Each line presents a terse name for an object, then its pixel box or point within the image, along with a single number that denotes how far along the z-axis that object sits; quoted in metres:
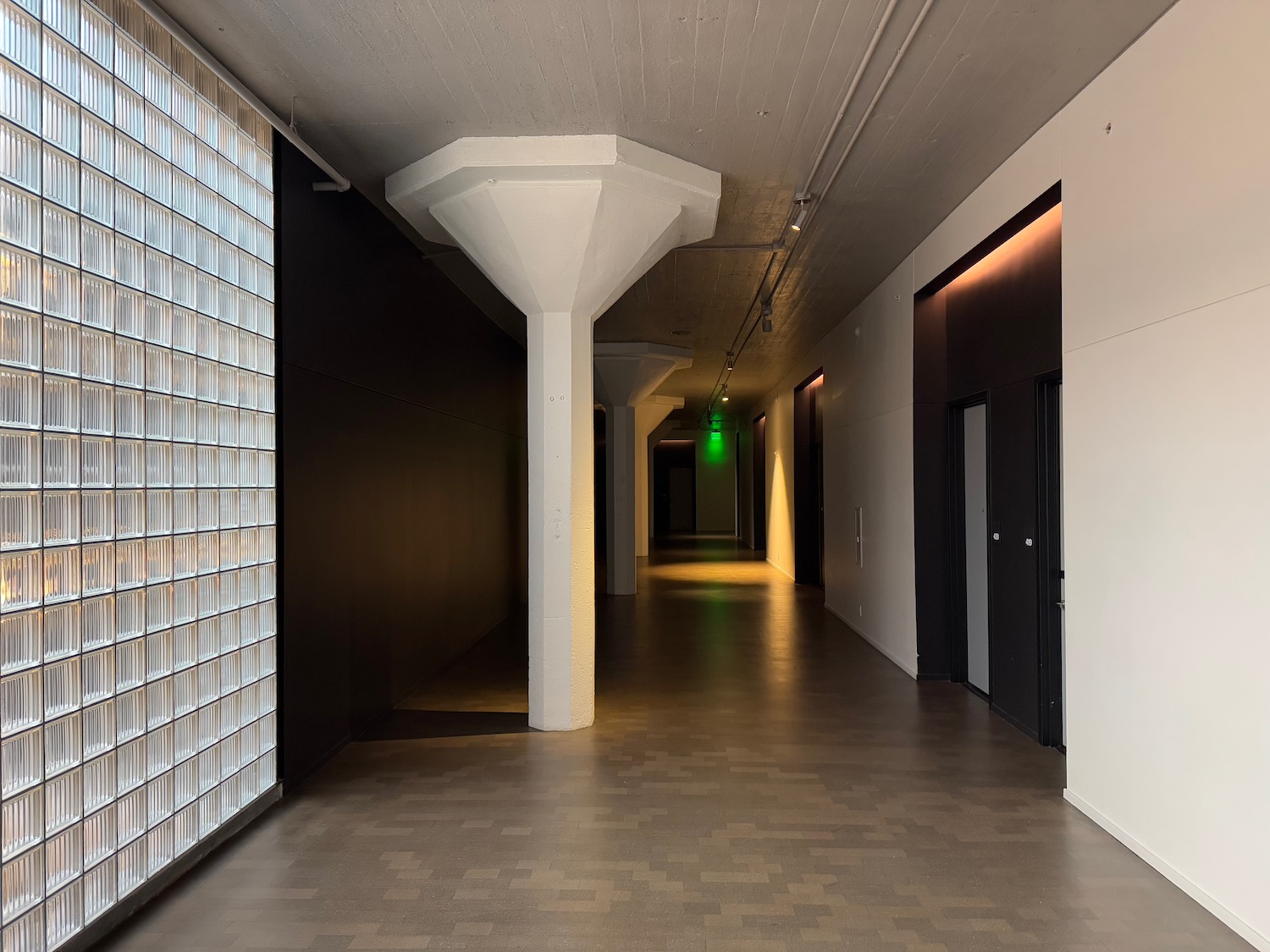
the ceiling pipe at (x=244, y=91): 3.35
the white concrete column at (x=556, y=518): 5.71
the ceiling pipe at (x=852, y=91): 3.51
